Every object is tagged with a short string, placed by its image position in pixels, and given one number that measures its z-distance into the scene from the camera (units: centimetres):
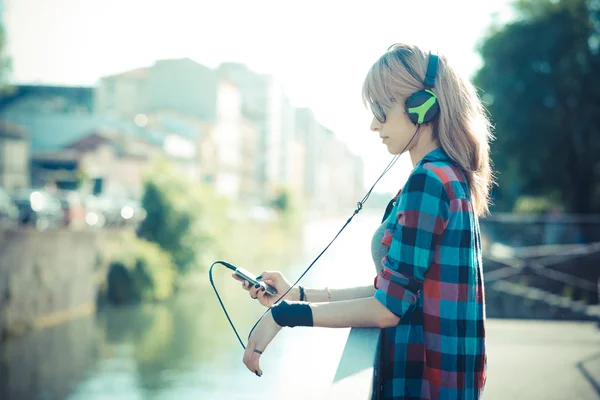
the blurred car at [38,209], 2509
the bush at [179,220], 2942
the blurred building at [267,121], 7481
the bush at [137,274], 2530
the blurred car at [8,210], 2425
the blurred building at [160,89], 5853
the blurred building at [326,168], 9388
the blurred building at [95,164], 4072
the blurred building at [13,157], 3994
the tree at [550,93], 2384
